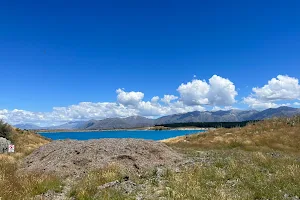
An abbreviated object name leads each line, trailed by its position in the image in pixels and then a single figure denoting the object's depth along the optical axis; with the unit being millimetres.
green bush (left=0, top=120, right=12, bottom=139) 31965
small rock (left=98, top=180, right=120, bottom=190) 10103
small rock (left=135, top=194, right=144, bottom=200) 8921
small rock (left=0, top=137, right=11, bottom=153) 23105
